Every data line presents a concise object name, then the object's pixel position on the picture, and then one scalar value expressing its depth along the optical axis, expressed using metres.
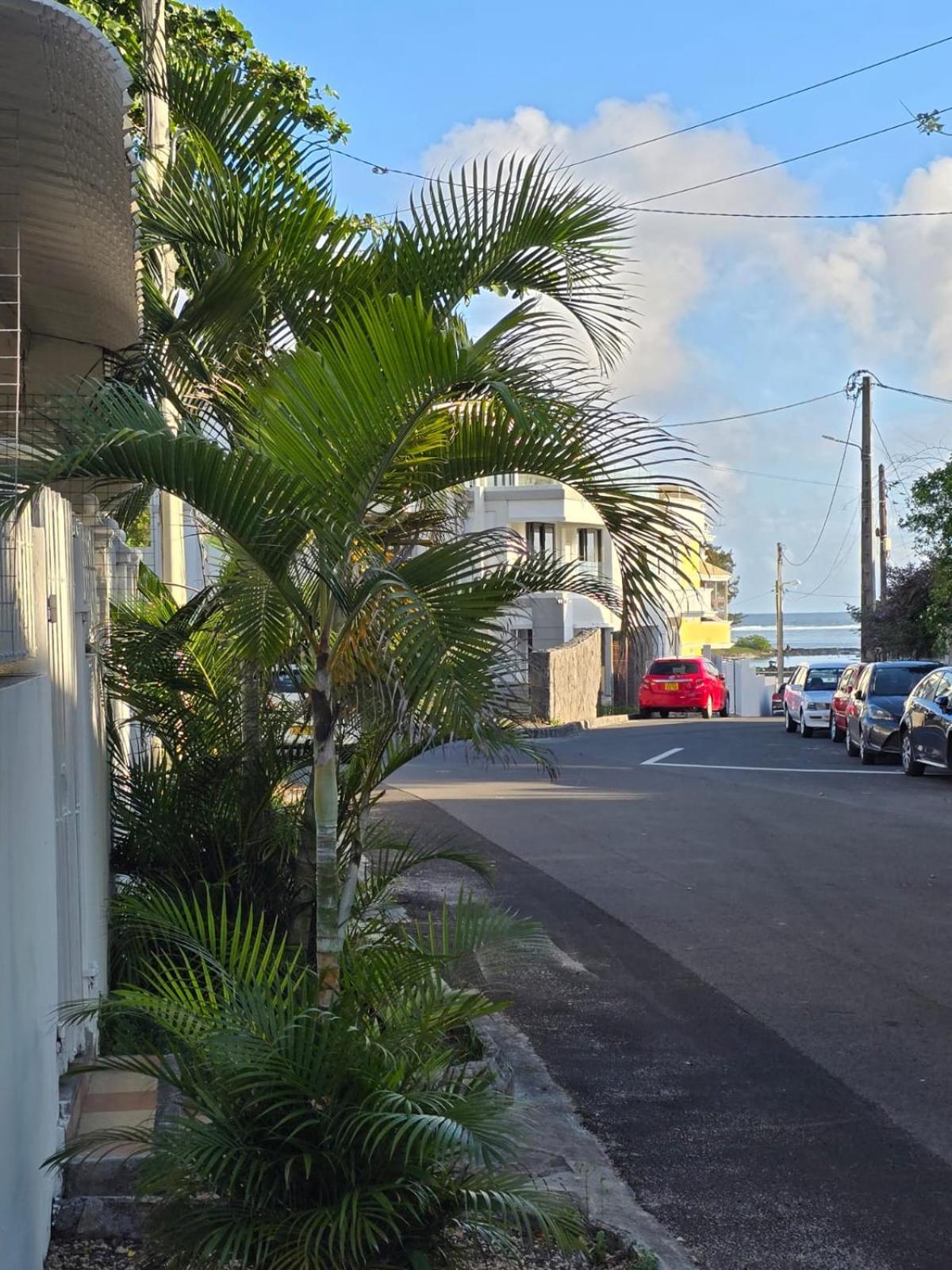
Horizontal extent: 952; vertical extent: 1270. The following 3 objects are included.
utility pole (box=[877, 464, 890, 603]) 49.19
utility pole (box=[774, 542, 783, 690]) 79.19
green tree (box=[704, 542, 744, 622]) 106.00
